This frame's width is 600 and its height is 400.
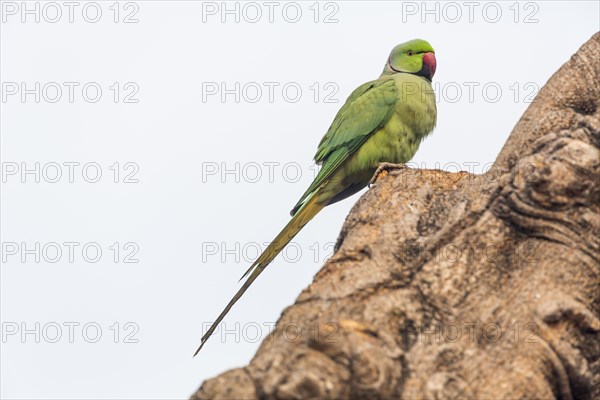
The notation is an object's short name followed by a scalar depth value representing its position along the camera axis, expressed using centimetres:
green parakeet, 1312
